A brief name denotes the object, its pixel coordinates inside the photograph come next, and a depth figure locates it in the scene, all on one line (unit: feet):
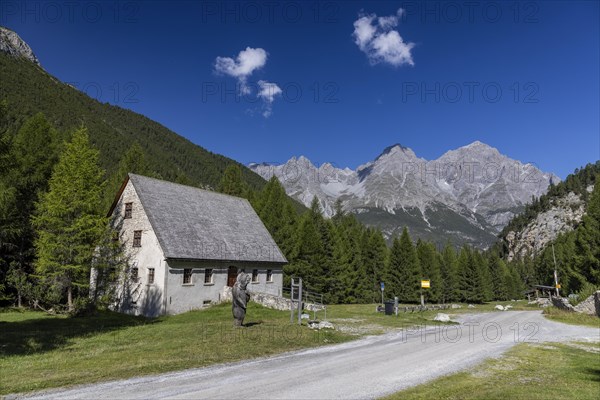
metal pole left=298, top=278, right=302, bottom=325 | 69.97
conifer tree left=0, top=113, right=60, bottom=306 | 108.47
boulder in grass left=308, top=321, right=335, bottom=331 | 68.03
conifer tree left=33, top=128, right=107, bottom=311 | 86.02
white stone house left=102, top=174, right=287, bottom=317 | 97.66
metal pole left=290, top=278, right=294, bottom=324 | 71.73
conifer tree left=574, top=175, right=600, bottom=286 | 171.15
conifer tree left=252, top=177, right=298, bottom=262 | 163.84
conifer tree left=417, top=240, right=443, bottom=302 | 228.18
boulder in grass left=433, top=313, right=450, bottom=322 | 92.94
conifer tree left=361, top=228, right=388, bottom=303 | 215.51
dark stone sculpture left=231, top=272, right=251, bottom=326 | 64.39
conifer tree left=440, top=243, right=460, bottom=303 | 249.28
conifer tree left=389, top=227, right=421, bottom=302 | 210.38
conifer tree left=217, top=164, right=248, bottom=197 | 210.18
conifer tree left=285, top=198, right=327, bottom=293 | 163.53
